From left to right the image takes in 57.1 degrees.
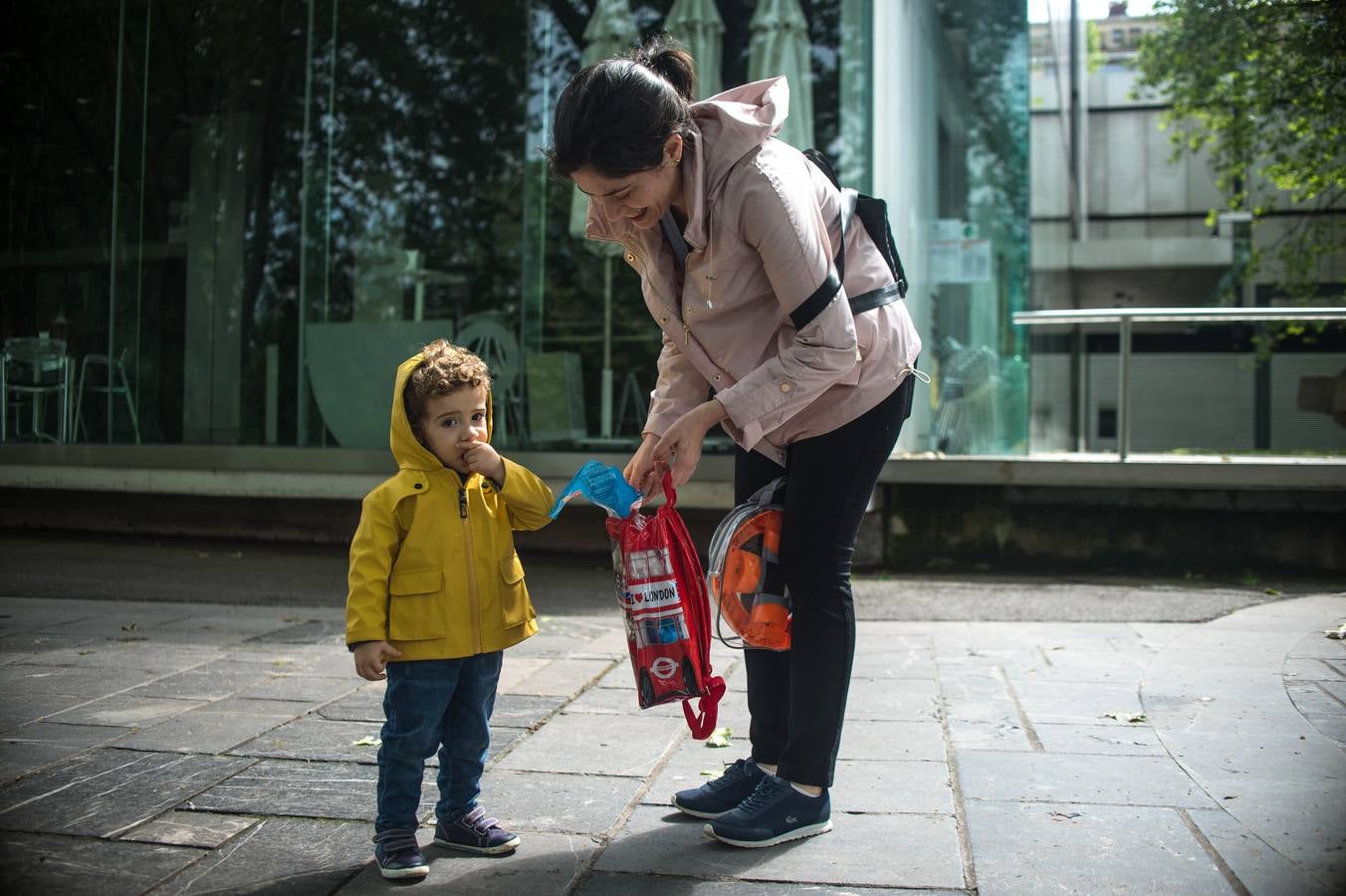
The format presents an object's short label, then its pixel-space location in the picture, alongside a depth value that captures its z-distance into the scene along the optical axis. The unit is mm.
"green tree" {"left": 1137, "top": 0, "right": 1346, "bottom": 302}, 13102
